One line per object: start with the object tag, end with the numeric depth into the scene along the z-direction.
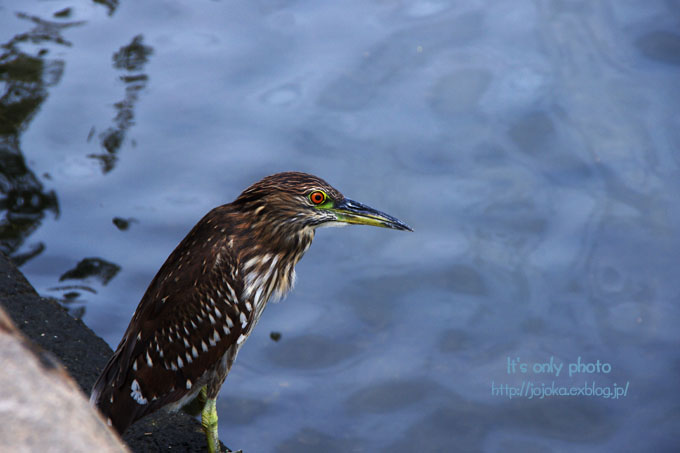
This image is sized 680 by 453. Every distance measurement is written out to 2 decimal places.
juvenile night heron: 8.23
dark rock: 9.20
